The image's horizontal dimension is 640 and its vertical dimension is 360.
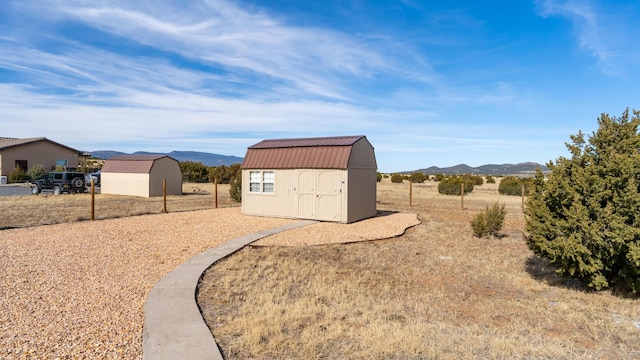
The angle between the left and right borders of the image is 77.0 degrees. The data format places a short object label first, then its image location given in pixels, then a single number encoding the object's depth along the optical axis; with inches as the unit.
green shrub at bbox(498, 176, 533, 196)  1353.2
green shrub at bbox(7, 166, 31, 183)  1464.1
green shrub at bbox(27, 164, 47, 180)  1448.1
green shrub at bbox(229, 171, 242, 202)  901.8
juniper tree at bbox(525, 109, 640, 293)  248.4
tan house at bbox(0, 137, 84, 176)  1517.5
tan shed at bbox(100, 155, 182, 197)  1039.0
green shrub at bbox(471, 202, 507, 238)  509.0
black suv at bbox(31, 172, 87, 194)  1040.8
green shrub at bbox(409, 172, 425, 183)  2081.2
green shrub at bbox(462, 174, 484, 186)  1855.3
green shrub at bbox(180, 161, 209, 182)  1812.3
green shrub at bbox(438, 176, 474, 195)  1313.1
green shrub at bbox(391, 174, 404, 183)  2020.4
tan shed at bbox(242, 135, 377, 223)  598.1
